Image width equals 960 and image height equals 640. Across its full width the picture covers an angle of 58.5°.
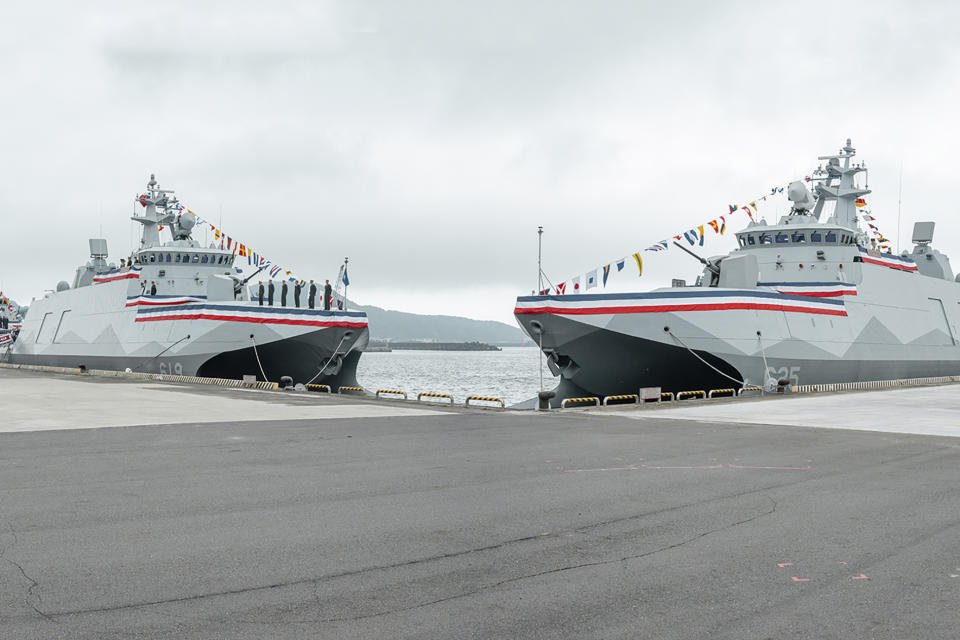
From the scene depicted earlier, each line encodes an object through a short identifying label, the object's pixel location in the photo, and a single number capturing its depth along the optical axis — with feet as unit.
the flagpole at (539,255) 102.40
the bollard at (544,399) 76.18
